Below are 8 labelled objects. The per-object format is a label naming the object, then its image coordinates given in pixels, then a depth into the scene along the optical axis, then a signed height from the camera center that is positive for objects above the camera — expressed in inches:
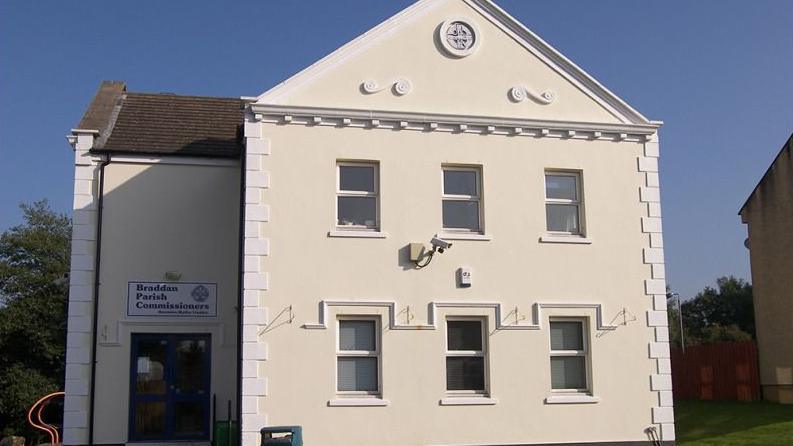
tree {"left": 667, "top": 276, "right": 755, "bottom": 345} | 2549.2 +154.0
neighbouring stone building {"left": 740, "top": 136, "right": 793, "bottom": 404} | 1001.5 +105.3
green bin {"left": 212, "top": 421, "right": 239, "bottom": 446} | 600.1 -45.9
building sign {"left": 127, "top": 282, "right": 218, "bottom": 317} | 666.8 +51.0
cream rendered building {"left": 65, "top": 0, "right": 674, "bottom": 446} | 585.0 +73.4
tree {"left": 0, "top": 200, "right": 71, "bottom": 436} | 1259.8 +86.0
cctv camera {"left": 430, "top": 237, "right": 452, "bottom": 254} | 598.2 +80.8
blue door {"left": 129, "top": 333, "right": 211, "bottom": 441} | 662.5 -14.1
